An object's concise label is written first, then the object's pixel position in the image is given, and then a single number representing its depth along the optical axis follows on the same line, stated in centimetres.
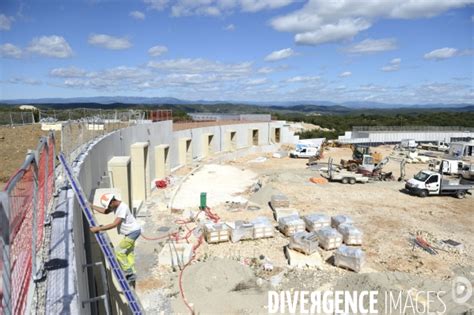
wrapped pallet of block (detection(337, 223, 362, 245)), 1377
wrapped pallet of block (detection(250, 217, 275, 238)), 1416
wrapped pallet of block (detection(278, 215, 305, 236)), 1471
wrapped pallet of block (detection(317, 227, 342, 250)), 1335
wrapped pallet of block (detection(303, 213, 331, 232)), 1495
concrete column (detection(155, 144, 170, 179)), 2317
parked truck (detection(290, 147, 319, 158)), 3800
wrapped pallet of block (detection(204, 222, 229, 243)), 1362
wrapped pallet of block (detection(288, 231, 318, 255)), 1261
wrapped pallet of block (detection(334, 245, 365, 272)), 1157
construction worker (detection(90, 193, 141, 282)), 622
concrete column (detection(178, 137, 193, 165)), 2912
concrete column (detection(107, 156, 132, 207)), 1297
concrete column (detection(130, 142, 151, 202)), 1777
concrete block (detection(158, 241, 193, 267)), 1160
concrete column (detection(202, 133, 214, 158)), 3441
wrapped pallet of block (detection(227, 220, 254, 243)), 1381
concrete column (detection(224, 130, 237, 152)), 3862
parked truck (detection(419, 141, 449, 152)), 4641
